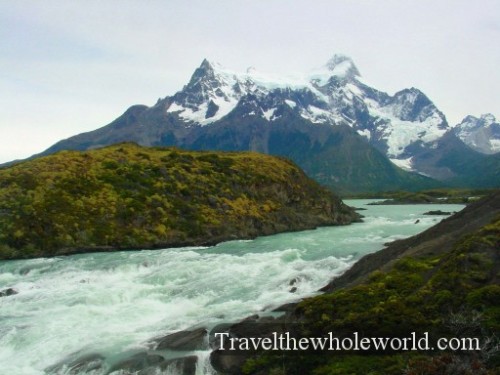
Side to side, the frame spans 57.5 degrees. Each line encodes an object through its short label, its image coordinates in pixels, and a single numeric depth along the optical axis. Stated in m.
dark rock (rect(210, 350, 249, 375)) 23.11
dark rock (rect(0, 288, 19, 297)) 42.97
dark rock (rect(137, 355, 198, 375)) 23.69
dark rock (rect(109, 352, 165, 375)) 24.31
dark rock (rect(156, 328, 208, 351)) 26.08
